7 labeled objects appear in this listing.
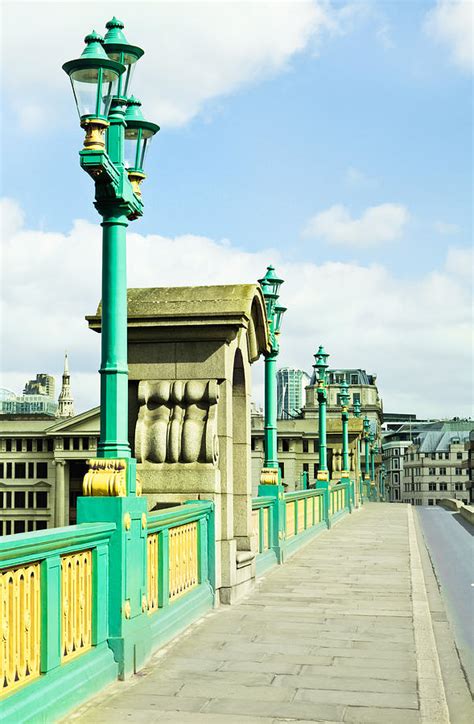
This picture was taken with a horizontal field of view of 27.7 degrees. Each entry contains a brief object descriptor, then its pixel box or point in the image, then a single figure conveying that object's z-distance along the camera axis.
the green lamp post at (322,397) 28.97
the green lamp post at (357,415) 52.26
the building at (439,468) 188.25
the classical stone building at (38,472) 121.25
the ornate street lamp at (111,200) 7.21
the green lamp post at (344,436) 40.27
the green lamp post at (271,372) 17.64
